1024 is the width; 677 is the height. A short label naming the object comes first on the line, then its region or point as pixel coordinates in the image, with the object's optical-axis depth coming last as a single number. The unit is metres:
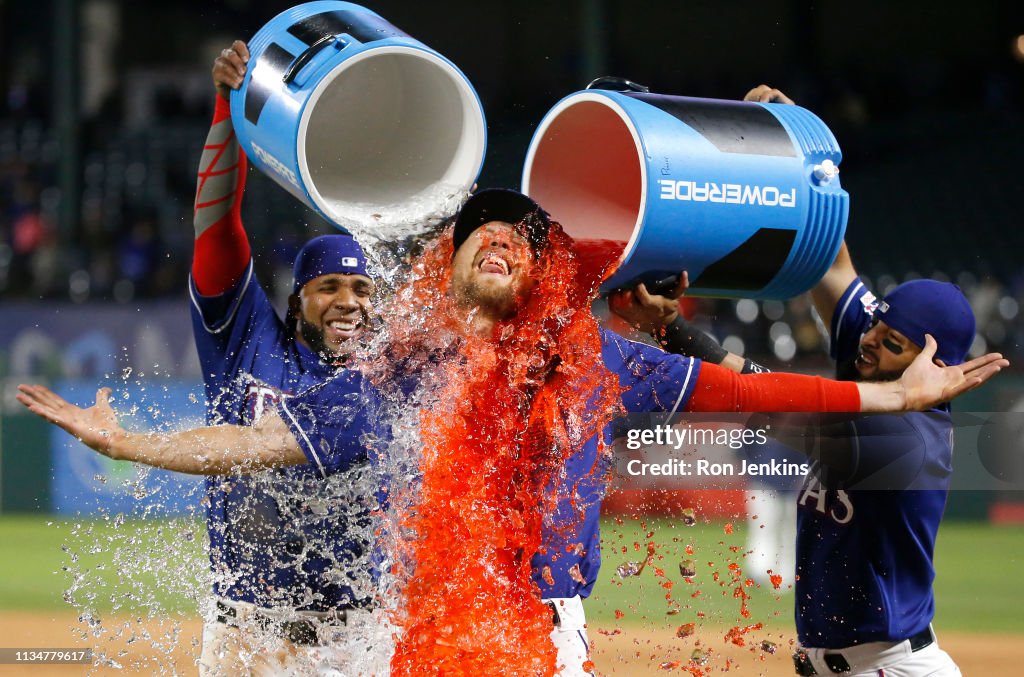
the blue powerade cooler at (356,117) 7.60
